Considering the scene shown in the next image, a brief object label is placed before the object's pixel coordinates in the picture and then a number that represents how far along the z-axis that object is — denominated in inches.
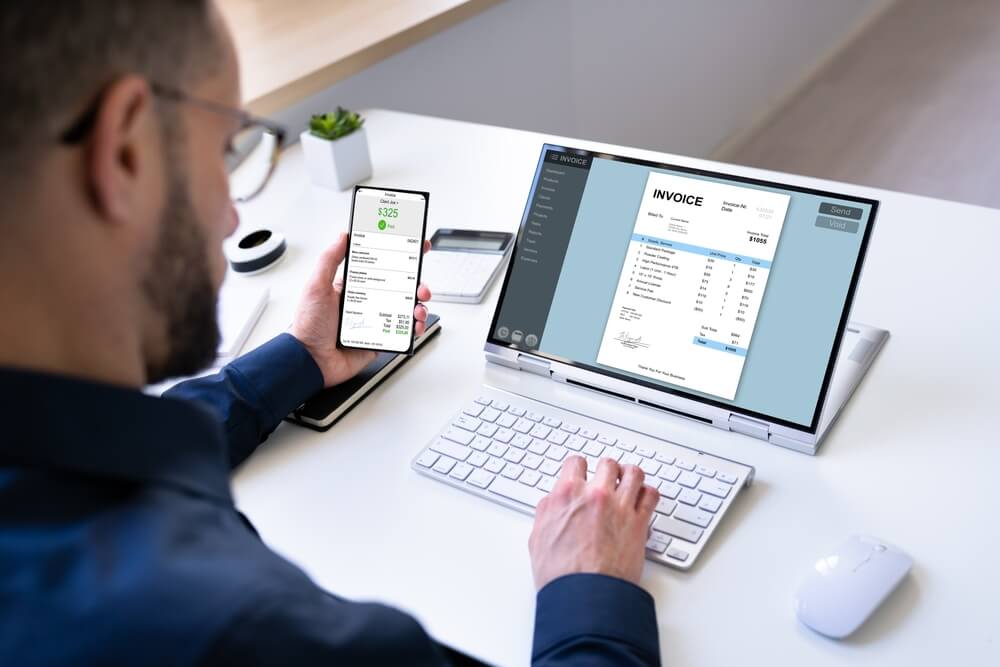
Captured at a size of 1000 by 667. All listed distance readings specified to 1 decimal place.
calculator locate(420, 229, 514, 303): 47.7
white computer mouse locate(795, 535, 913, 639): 28.0
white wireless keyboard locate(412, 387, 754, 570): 32.4
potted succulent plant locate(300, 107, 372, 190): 58.9
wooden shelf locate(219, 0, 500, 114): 65.6
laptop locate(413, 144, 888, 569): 35.1
